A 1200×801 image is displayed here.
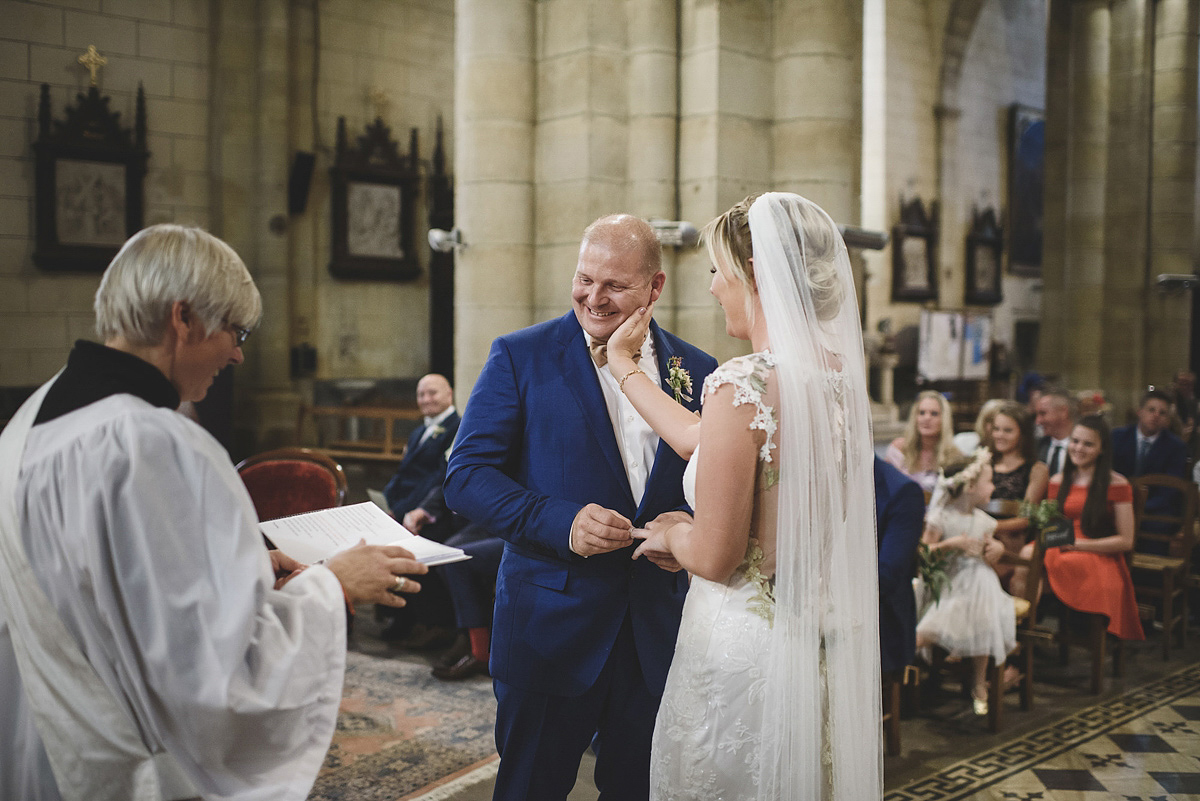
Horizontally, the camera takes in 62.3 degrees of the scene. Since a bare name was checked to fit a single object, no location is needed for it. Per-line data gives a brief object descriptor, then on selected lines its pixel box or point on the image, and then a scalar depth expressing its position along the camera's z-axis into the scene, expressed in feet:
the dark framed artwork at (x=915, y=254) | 41.19
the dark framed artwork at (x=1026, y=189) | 47.03
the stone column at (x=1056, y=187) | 35.42
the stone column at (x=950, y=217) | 43.14
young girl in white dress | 13.65
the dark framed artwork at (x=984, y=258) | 44.98
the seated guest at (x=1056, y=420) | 19.33
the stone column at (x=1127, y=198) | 34.27
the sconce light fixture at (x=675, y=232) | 15.76
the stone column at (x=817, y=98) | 16.06
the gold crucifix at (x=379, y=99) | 33.71
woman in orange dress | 15.79
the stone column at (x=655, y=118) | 16.14
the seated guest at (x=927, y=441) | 16.24
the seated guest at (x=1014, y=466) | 15.78
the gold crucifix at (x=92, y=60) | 27.78
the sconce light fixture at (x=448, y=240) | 17.43
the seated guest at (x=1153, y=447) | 19.90
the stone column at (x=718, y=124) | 15.97
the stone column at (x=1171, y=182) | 34.42
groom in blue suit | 7.32
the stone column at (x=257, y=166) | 30.37
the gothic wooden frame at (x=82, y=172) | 27.25
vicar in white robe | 4.60
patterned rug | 11.42
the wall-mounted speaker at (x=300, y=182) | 30.89
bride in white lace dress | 6.17
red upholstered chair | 14.47
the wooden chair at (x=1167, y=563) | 17.11
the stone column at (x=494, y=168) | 16.63
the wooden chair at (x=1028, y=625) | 14.15
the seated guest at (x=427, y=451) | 17.07
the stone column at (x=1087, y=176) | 34.55
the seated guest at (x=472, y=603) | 14.92
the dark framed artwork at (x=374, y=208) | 32.94
